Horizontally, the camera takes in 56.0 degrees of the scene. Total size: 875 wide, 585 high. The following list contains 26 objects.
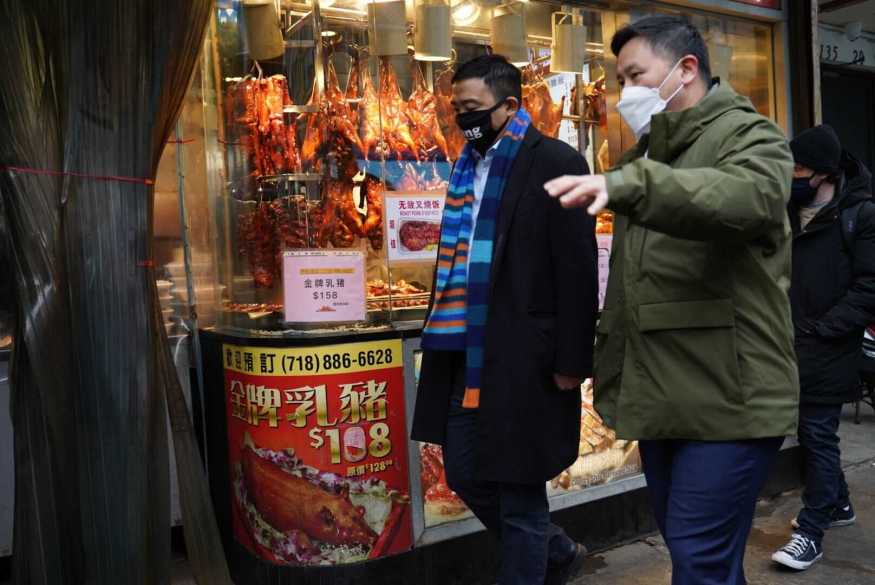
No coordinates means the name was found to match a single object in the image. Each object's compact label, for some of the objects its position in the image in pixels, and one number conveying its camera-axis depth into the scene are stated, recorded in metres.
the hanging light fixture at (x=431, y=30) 4.32
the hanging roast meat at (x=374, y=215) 4.03
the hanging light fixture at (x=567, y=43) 4.76
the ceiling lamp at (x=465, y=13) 4.53
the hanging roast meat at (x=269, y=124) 3.87
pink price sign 3.59
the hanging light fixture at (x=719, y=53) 5.30
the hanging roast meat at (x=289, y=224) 3.78
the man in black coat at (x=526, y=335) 2.71
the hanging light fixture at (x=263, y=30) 3.82
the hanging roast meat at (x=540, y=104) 4.87
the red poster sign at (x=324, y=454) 3.47
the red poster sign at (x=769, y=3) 5.25
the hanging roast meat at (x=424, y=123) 4.36
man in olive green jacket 2.14
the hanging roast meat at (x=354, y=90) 4.12
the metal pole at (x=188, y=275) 4.08
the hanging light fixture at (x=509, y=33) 4.63
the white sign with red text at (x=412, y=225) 4.06
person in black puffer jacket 3.94
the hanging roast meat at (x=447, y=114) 4.55
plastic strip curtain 2.62
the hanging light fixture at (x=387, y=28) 4.12
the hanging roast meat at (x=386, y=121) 4.14
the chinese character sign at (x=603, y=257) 4.44
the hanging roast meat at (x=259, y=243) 3.84
